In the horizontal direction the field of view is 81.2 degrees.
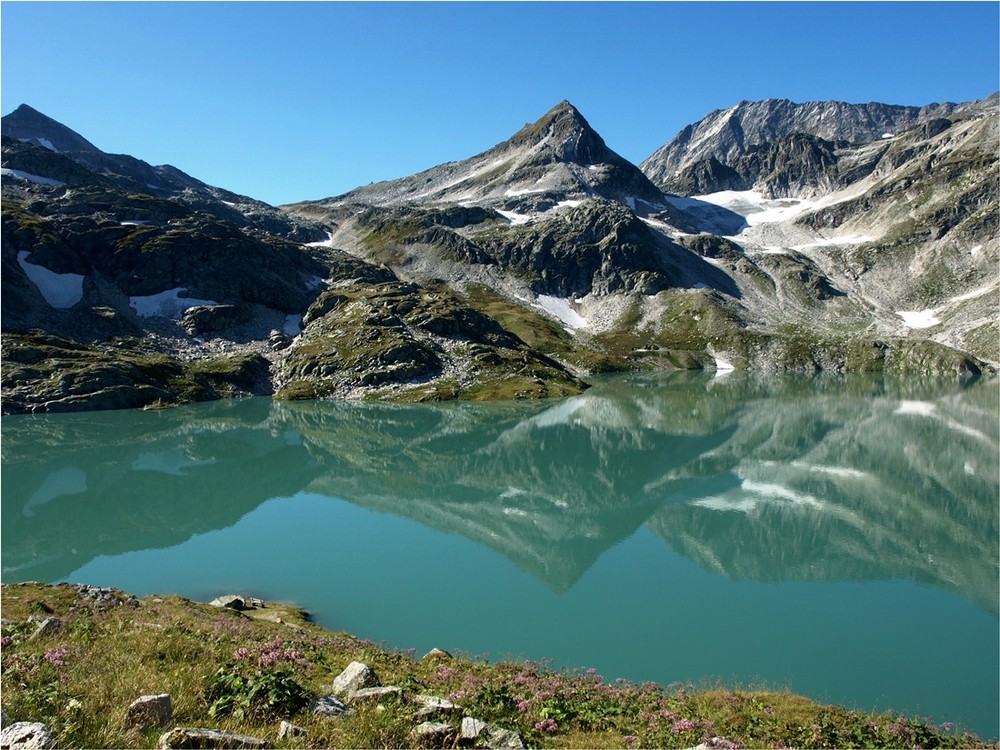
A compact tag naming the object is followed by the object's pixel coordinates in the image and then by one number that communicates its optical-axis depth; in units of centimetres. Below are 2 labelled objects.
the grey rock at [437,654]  1988
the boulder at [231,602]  2722
